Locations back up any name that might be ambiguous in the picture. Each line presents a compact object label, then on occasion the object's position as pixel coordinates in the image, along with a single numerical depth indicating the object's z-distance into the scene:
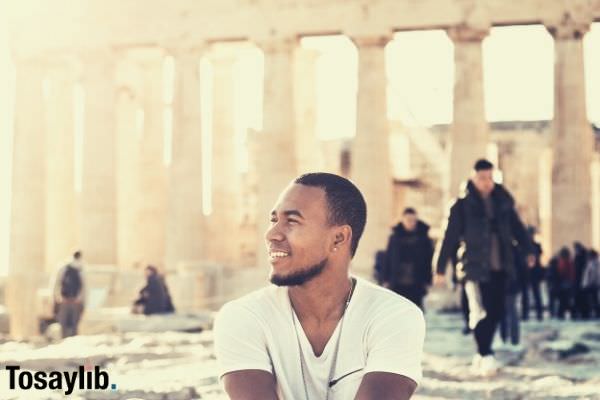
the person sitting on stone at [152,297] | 25.86
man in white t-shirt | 4.65
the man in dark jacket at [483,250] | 12.34
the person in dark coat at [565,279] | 24.53
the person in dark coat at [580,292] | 24.22
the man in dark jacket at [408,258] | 15.76
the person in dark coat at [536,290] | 23.39
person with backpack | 21.58
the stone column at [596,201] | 53.73
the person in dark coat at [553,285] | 24.86
